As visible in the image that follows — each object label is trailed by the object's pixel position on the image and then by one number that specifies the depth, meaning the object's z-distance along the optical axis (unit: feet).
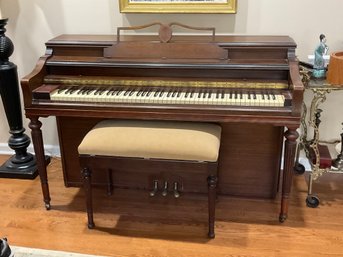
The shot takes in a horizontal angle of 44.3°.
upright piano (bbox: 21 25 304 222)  6.47
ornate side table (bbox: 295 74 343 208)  6.96
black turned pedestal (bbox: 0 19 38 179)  8.08
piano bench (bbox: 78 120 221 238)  6.39
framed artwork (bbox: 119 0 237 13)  7.80
